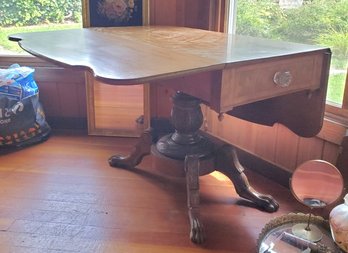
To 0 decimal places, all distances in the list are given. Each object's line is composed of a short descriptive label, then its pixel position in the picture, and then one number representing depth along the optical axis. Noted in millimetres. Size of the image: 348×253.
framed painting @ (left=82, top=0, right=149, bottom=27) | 2443
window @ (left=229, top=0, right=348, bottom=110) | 1801
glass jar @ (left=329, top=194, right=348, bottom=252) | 1339
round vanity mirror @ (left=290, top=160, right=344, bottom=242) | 1392
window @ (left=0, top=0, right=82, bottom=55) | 2678
